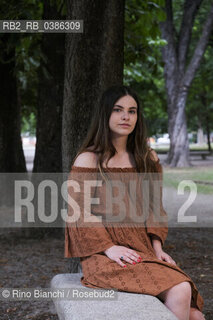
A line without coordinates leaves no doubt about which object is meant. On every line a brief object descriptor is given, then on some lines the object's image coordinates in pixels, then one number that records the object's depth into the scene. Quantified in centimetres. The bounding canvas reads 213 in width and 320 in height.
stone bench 261
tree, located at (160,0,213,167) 2209
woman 283
